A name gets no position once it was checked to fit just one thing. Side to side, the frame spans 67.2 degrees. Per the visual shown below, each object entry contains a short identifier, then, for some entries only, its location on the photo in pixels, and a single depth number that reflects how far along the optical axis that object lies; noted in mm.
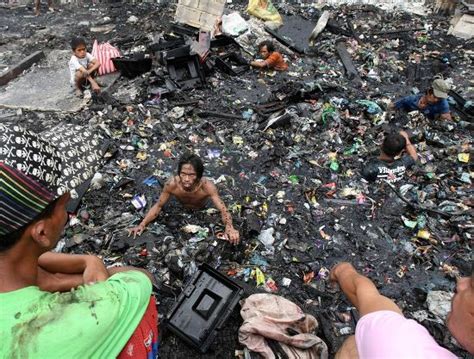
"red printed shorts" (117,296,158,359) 1443
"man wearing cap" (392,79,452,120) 6343
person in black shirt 5082
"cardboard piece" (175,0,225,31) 9219
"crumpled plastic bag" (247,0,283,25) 9742
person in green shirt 1139
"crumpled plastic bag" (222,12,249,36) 9055
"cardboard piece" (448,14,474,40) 9492
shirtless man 4023
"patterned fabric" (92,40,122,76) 7848
